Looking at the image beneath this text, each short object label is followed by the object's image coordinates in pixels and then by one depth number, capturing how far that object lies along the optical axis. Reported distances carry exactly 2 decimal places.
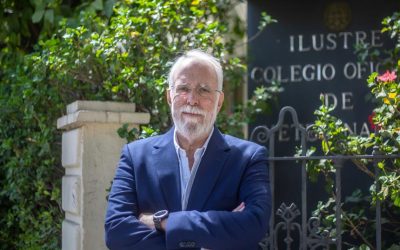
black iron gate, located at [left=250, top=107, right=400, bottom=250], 3.88
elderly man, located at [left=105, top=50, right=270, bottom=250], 3.34
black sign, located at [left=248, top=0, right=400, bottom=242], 6.04
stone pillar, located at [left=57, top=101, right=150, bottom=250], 4.68
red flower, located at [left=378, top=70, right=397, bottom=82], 4.04
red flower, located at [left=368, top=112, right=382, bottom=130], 4.09
